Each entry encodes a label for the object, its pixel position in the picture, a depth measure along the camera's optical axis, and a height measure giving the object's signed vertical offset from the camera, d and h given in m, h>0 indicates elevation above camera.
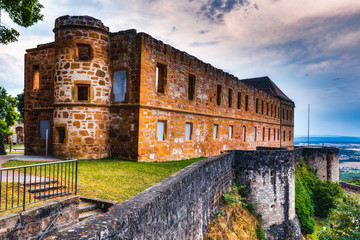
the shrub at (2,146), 13.87 -1.30
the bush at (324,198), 20.62 -5.76
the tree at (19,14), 10.34 +4.89
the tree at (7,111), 31.75 +1.61
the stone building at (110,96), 11.66 +1.57
